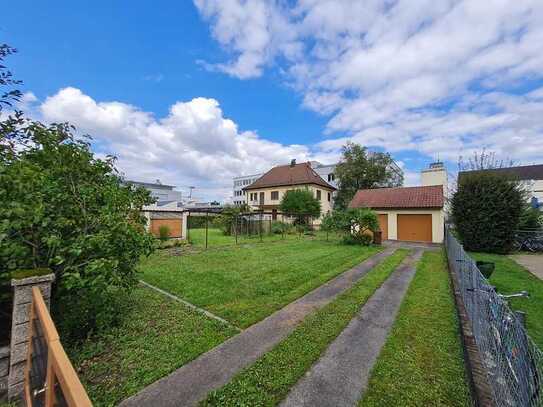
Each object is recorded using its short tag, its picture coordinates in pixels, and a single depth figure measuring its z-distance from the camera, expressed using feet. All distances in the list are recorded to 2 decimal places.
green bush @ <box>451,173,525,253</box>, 41.57
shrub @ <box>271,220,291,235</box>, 65.92
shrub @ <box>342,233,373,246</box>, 46.22
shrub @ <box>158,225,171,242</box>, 42.08
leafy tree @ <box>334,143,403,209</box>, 106.42
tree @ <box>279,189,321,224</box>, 79.15
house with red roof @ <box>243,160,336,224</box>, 96.74
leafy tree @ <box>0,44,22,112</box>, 11.73
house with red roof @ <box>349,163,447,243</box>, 52.75
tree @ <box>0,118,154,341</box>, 8.66
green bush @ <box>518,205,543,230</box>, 43.88
